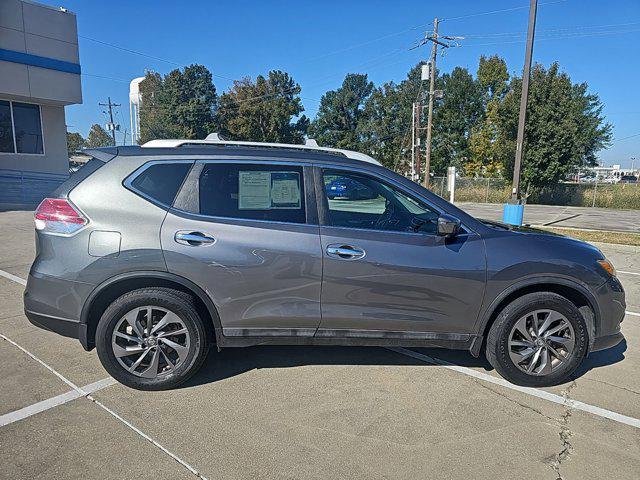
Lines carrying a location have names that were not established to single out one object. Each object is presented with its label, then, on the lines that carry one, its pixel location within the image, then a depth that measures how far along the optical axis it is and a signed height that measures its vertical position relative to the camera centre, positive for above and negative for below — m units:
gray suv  3.08 -0.67
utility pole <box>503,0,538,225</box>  13.11 +1.94
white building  16.88 +3.40
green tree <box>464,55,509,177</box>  50.34 +6.76
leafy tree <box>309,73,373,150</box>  65.44 +10.72
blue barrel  13.02 -0.94
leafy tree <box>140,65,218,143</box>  54.16 +9.23
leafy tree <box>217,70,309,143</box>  54.97 +8.88
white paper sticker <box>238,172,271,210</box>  3.28 -0.09
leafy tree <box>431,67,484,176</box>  54.16 +8.06
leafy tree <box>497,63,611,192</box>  32.12 +4.03
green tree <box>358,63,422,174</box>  58.88 +8.34
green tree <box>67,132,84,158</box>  100.25 +8.72
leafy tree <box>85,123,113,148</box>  100.56 +9.80
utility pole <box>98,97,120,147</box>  59.78 +9.67
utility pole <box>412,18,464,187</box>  30.27 +9.03
